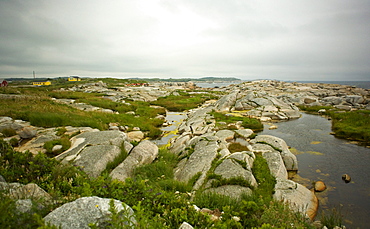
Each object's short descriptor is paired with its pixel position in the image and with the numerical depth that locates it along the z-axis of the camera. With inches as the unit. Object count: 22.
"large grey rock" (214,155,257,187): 362.7
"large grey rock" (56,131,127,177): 389.7
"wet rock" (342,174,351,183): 447.5
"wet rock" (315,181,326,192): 407.5
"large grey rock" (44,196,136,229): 138.9
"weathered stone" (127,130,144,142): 784.6
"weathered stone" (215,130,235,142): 690.2
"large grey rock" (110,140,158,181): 386.9
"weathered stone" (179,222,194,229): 167.1
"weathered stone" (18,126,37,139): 539.8
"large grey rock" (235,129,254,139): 734.1
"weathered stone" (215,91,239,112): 1528.1
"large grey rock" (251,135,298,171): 506.6
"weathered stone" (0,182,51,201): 167.9
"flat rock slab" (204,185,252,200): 311.8
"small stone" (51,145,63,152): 469.8
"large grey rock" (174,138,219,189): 405.5
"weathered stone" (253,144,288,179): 437.5
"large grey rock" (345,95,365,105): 1709.6
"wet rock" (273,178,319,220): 333.3
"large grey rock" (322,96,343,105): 1741.5
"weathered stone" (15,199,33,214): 143.4
